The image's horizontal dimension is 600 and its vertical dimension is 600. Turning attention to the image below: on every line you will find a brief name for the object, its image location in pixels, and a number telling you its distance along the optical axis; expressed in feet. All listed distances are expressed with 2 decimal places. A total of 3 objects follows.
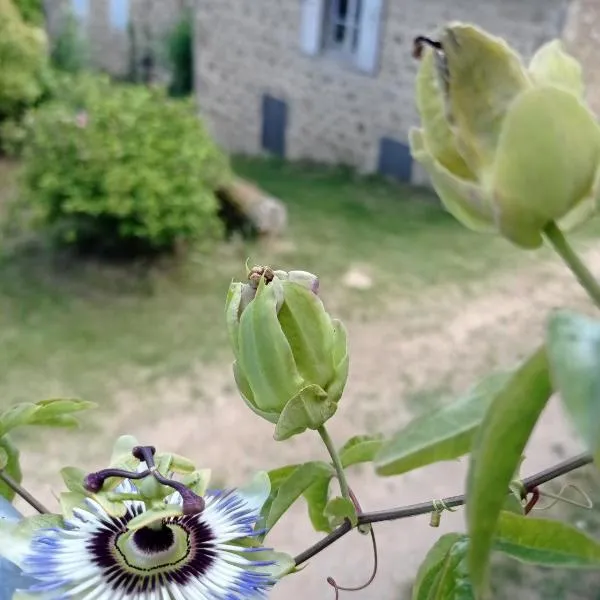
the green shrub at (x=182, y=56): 19.19
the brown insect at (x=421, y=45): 0.79
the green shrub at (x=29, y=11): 18.48
